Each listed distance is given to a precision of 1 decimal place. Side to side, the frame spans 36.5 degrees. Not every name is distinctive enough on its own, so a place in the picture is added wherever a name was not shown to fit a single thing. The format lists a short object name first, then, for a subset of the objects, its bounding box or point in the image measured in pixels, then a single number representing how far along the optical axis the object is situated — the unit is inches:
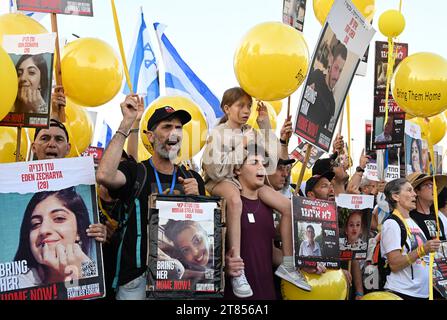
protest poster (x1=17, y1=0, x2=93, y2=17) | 220.7
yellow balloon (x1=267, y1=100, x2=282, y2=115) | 392.3
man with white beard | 184.7
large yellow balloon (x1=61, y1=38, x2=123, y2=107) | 238.5
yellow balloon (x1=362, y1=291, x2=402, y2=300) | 228.8
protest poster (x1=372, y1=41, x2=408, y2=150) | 321.7
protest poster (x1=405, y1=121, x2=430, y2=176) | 358.6
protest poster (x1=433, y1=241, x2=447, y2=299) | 251.1
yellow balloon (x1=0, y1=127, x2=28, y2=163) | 228.2
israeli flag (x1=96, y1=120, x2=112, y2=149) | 500.7
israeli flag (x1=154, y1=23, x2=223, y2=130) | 340.8
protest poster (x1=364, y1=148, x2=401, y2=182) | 354.3
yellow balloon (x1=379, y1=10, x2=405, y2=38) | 327.0
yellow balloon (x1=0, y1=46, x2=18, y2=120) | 170.7
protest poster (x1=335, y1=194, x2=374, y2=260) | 264.4
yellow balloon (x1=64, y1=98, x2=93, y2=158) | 266.1
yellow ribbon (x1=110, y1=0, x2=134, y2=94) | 204.8
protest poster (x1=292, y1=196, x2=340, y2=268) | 213.5
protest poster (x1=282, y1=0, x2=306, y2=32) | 284.8
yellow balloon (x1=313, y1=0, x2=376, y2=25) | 297.8
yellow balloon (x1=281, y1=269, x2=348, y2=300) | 216.2
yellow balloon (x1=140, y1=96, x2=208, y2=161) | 248.5
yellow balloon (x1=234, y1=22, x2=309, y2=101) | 230.5
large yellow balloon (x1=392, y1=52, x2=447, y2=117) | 287.9
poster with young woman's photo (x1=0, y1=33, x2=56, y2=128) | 185.8
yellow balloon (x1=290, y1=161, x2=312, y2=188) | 414.0
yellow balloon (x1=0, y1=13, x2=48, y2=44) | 211.2
